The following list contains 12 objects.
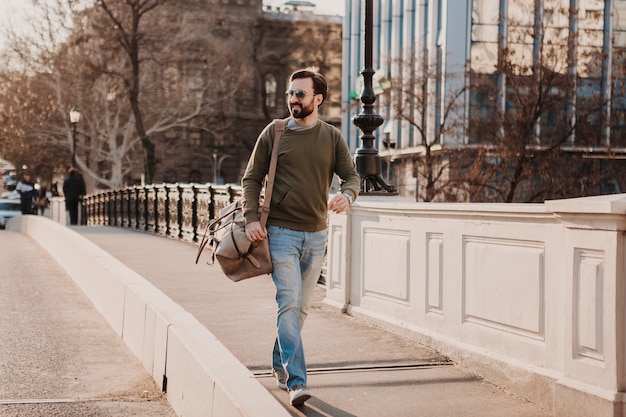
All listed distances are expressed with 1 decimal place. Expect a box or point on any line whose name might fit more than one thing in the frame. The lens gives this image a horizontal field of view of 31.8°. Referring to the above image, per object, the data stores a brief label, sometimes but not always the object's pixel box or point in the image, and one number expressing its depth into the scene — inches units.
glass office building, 1305.4
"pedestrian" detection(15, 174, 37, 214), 1859.0
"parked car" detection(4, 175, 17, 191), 3844.7
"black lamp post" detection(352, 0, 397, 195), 515.2
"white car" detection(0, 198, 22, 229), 2196.1
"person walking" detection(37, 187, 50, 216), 2430.5
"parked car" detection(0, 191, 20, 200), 3248.5
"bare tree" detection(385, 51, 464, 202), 1360.4
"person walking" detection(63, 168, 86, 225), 1369.3
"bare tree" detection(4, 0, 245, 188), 1820.9
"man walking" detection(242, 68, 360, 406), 246.4
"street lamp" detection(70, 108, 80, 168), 1694.1
